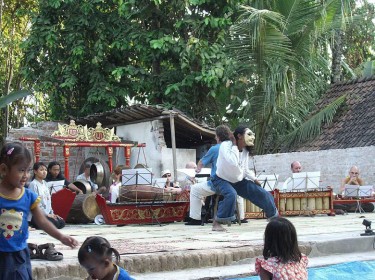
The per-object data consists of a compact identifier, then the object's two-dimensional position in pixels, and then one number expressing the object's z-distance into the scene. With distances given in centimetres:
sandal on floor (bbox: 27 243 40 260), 664
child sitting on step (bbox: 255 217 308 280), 468
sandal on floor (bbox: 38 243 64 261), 645
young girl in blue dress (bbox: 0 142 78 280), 419
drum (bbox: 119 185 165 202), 1203
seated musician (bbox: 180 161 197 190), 1331
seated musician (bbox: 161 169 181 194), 1285
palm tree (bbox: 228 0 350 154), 1862
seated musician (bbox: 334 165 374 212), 1493
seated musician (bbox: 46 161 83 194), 1148
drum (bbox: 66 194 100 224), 1258
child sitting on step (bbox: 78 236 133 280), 402
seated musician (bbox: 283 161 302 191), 1430
